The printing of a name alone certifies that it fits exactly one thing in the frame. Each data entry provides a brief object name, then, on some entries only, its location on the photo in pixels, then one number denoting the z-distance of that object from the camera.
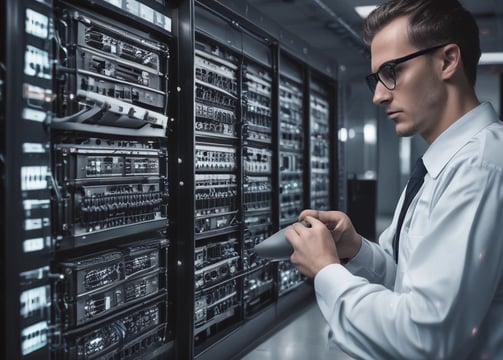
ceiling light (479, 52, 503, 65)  7.56
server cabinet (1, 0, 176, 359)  1.51
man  1.01
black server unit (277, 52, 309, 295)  3.95
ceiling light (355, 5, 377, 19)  5.47
